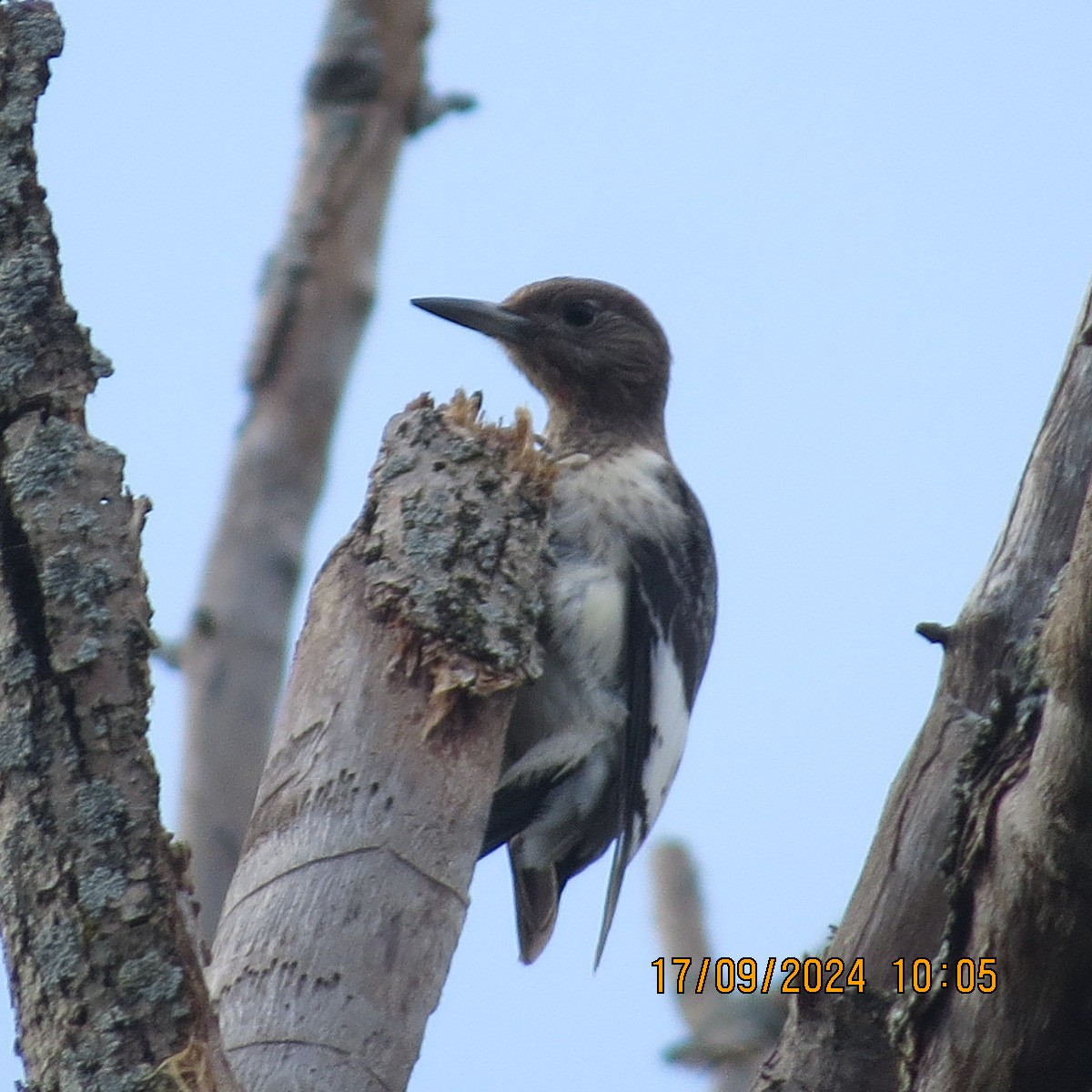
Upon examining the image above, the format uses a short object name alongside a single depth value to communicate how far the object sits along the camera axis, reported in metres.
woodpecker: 8.41
